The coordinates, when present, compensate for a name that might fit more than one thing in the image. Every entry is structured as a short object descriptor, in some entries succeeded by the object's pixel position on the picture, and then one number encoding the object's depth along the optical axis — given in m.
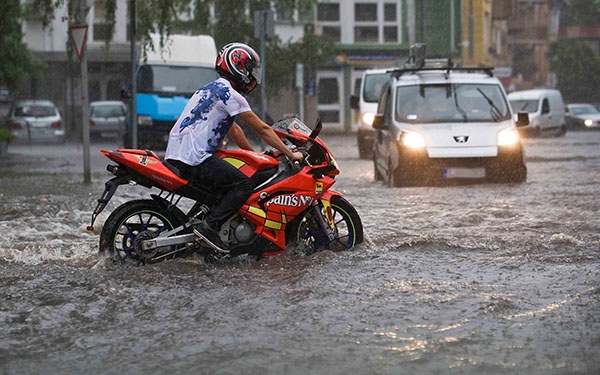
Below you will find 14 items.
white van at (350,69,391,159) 25.84
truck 27.16
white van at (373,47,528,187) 15.95
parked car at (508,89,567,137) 40.72
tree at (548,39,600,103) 69.81
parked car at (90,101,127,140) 41.88
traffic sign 17.83
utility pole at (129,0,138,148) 23.56
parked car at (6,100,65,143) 39.38
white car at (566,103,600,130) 49.62
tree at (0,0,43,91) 34.69
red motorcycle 8.31
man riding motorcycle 8.34
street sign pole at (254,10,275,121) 27.02
